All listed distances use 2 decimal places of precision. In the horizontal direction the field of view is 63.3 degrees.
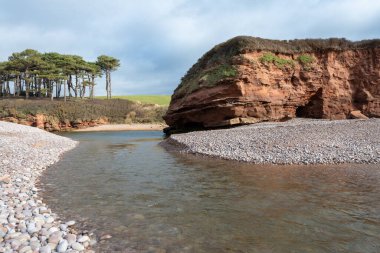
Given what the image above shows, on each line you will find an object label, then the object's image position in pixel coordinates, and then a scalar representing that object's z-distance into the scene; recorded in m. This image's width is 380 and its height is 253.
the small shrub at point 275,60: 28.77
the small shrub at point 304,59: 30.97
